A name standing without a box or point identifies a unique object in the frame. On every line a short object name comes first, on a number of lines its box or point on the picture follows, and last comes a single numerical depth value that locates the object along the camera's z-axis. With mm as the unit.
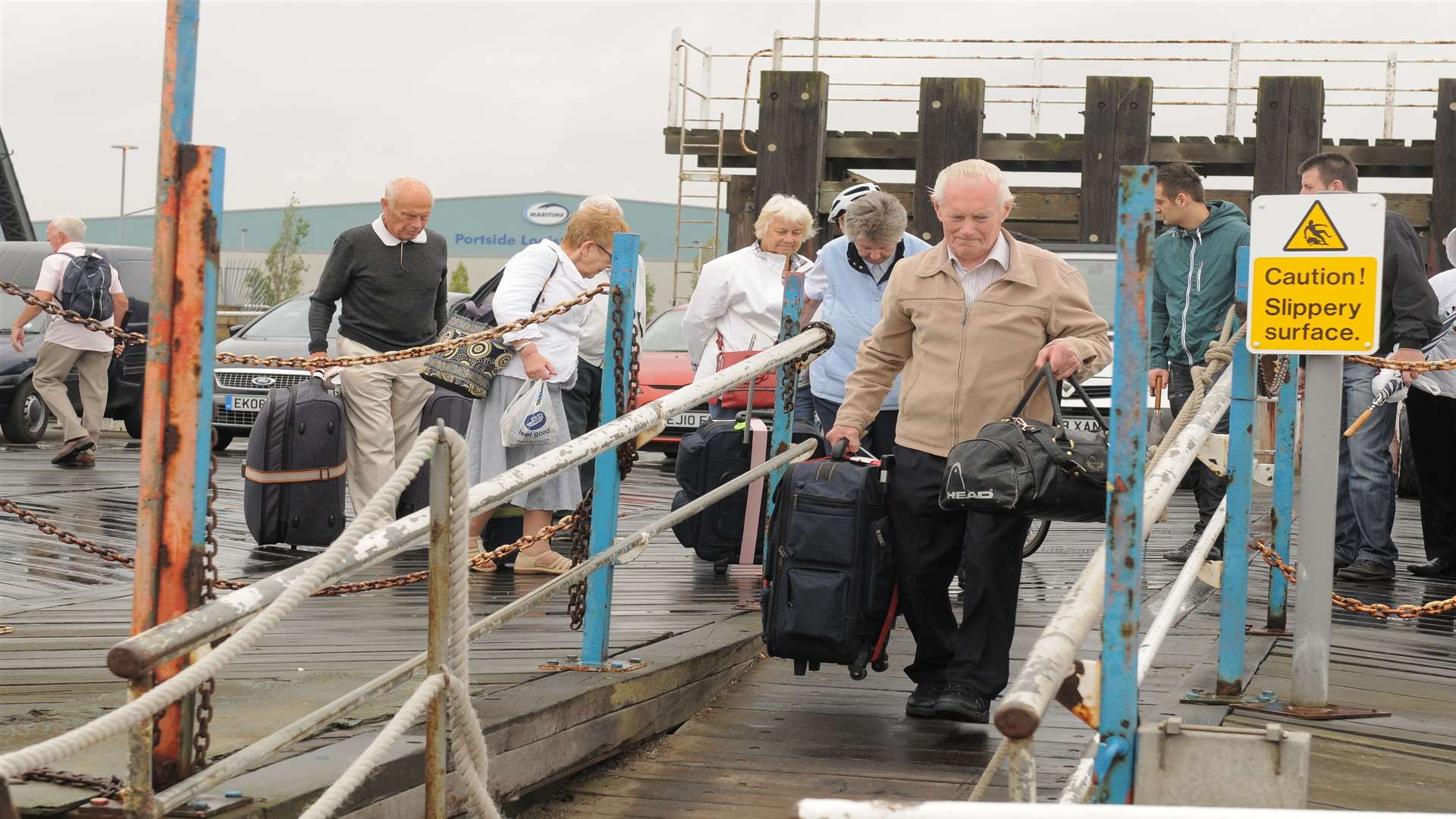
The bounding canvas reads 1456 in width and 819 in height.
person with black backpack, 12312
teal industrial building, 77938
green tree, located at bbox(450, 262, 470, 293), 58906
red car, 12852
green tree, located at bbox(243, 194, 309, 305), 46312
